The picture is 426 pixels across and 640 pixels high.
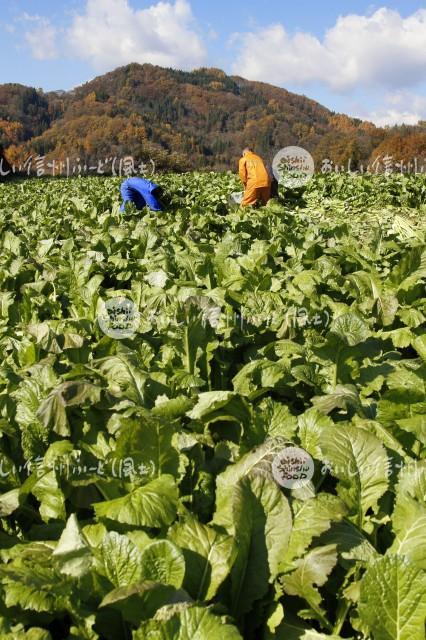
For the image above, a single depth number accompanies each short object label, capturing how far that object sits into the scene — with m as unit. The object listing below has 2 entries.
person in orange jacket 10.79
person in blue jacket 10.04
